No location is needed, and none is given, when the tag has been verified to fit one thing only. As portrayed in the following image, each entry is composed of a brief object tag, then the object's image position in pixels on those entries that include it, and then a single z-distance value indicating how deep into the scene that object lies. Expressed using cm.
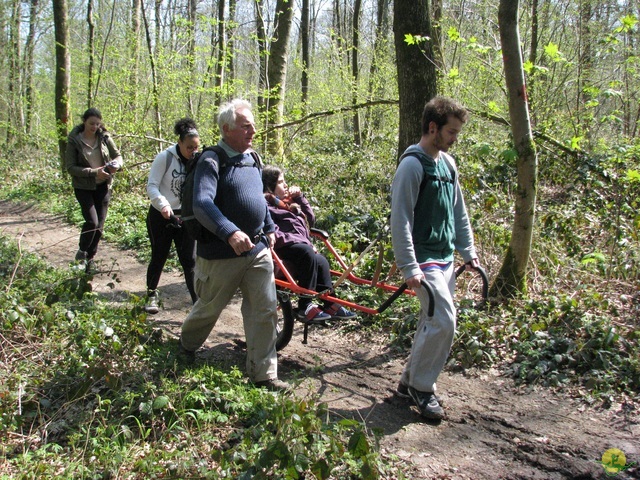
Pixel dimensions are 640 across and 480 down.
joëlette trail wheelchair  474
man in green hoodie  363
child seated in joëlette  513
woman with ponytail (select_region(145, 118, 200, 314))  562
